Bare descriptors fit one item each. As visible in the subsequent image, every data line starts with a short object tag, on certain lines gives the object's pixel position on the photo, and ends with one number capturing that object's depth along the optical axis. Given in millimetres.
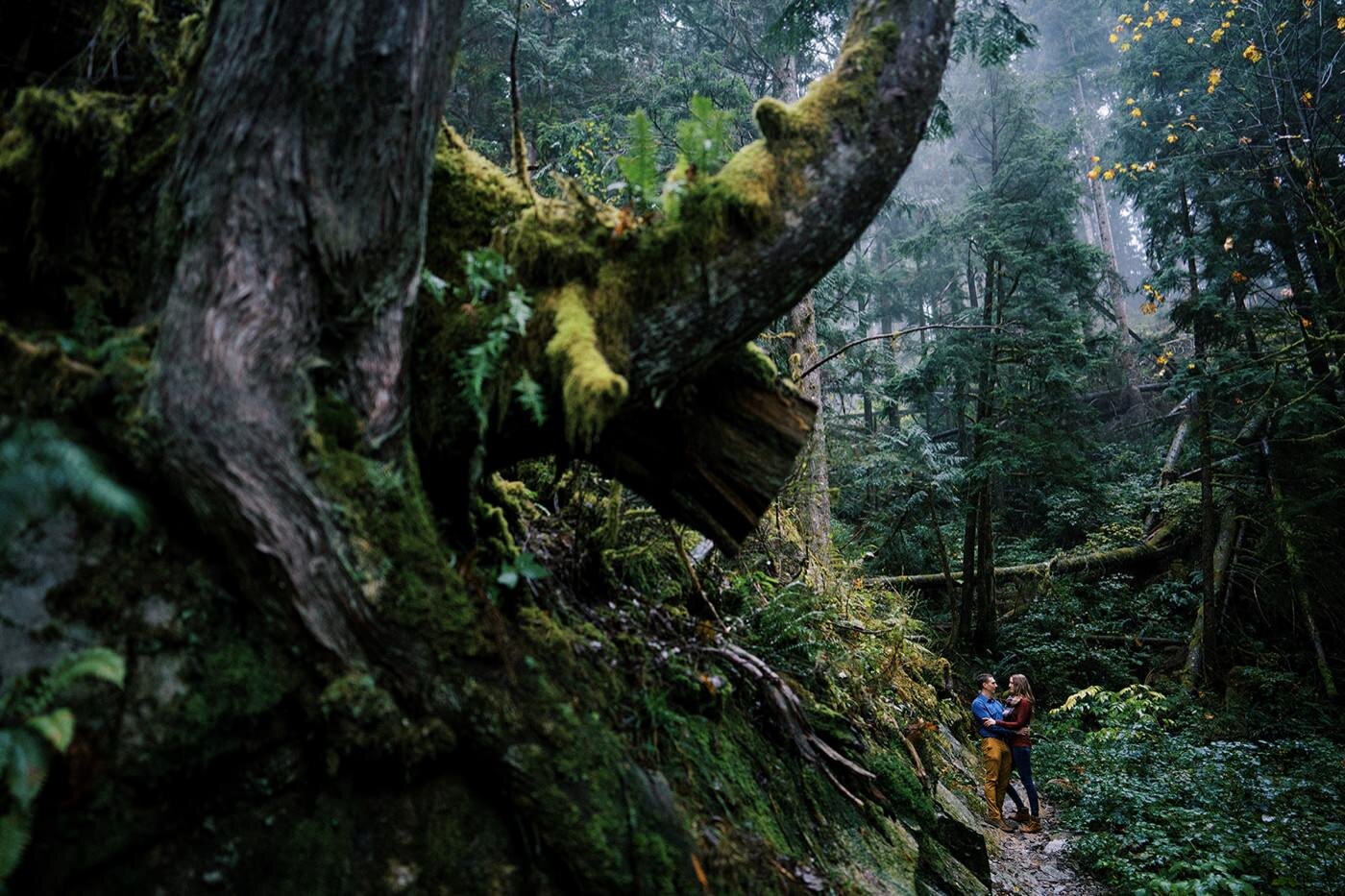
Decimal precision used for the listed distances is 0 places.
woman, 8953
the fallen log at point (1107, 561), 16172
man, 8961
